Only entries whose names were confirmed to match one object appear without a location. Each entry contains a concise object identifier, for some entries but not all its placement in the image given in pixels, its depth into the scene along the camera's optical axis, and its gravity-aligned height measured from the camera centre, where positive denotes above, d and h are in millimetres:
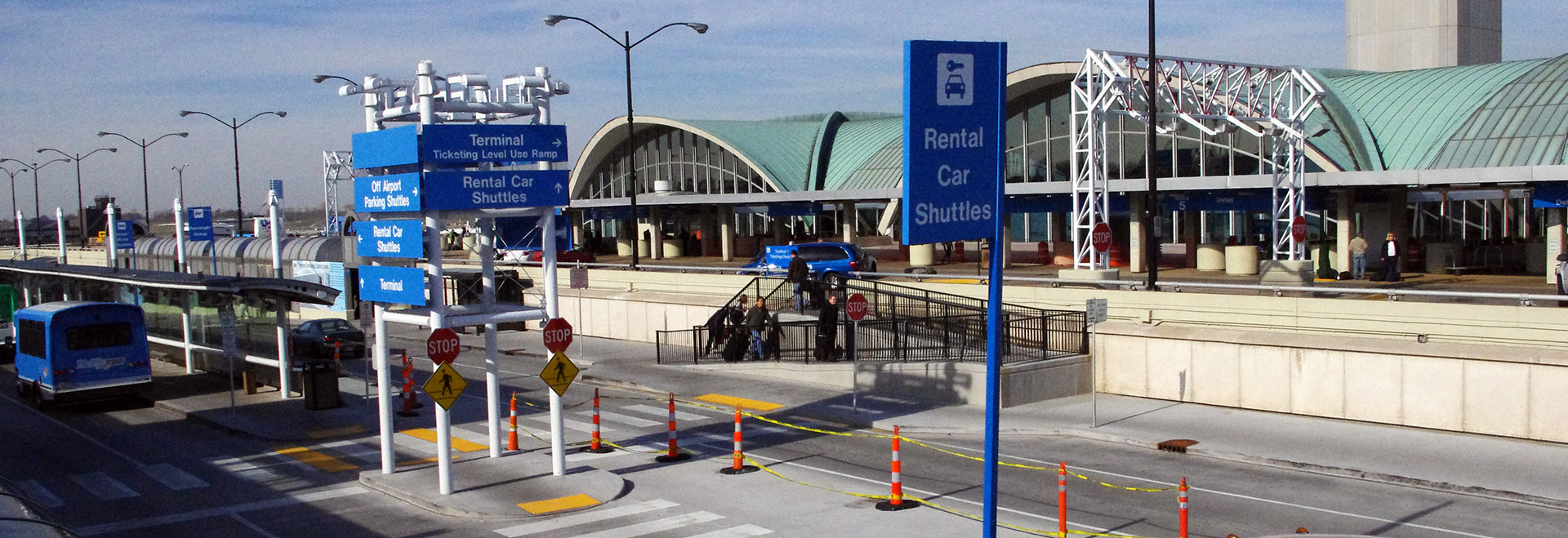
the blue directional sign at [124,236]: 45562 +46
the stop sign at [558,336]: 16328 -1442
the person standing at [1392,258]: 31375 -1286
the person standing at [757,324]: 26812 -2220
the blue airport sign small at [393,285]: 15789 -706
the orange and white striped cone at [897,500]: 14219 -3254
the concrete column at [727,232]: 63406 -460
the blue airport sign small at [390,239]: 15727 -106
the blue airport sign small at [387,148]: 15609 +1083
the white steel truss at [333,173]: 78500 +3861
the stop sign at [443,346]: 15305 -1460
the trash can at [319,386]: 22656 -2824
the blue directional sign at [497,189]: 15656 +507
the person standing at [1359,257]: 33219 -1342
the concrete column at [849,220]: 56500 -18
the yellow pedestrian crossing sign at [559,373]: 16031 -1911
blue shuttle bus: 23344 -2184
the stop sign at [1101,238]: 27938 -533
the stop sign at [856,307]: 21688 -1545
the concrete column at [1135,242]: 43406 -1003
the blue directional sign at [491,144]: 15641 +1109
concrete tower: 89750 +12886
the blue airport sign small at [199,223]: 43753 +444
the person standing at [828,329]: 25125 -2219
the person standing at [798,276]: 29078 -1296
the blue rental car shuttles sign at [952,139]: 7875 +523
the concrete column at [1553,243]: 31891 -1034
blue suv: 39594 -1218
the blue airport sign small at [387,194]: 15672 +485
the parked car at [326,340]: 31953 -2807
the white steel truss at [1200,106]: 34406 +3193
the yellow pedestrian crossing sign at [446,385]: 15133 -1939
